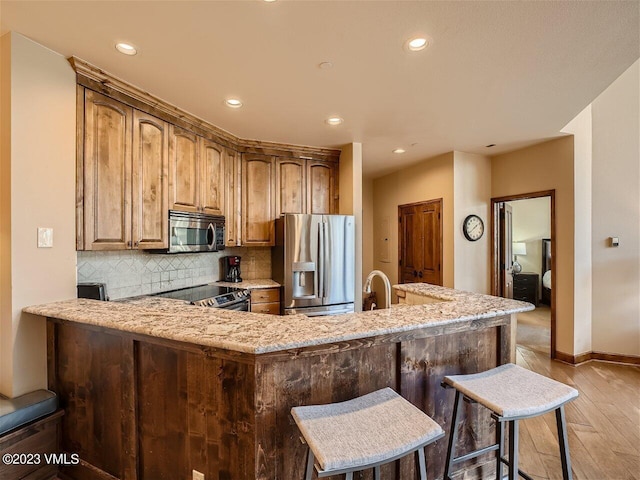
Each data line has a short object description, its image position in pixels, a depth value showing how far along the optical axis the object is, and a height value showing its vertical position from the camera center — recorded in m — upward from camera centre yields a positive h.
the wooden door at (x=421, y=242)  4.53 -0.05
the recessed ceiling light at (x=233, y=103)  2.61 +1.17
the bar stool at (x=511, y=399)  1.27 -0.68
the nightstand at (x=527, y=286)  6.47 -1.00
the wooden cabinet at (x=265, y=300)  3.48 -0.68
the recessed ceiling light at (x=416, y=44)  1.80 +1.15
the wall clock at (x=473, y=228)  4.28 +0.14
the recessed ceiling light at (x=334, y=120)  2.99 +1.16
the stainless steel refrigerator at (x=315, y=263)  3.45 -0.27
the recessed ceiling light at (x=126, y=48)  1.86 +1.16
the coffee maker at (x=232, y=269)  3.81 -0.36
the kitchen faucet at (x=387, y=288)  2.05 -0.33
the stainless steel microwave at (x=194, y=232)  2.77 +0.07
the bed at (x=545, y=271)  6.35 -0.69
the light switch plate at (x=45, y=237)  1.88 +0.02
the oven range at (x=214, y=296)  2.78 -0.53
